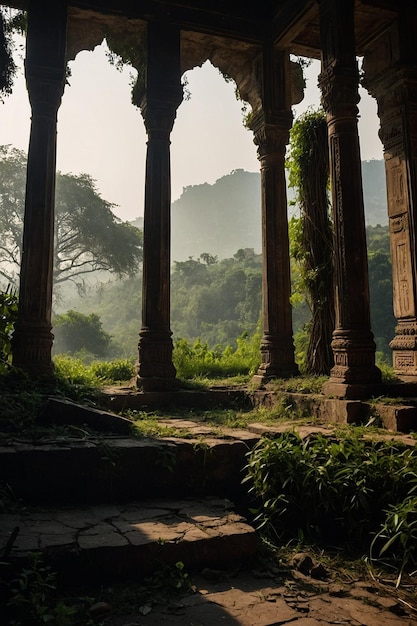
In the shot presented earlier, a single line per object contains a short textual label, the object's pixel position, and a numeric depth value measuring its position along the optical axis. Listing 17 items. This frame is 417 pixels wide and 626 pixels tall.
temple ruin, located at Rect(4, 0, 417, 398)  5.91
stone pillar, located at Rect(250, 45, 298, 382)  7.30
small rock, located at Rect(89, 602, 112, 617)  2.28
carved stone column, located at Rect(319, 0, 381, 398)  5.55
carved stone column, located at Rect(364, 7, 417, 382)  6.44
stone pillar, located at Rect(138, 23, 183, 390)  6.72
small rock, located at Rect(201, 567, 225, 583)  2.74
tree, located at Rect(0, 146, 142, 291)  30.81
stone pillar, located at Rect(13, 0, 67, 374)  6.06
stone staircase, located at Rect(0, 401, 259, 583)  2.62
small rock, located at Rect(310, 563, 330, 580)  2.83
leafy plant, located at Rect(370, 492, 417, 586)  2.90
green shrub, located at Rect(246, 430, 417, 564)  3.30
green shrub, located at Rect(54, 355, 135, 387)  6.57
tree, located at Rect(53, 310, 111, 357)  24.54
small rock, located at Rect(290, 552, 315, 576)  2.90
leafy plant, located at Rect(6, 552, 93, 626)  2.07
